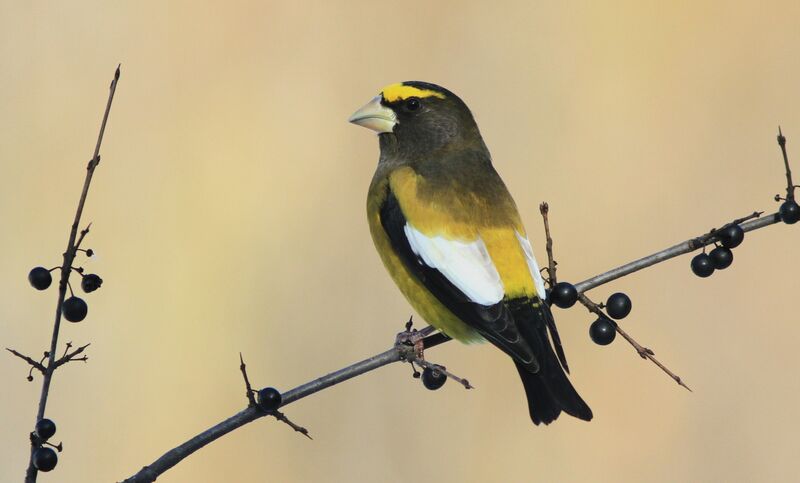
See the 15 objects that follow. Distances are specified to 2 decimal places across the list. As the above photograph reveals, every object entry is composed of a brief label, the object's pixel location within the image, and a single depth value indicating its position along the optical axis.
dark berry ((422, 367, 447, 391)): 7.81
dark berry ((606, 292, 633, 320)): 7.39
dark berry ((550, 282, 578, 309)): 7.19
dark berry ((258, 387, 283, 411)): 5.82
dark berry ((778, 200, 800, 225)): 6.66
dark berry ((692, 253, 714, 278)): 7.43
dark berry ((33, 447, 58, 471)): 5.34
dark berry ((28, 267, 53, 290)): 6.17
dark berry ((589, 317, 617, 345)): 7.22
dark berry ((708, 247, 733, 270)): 7.34
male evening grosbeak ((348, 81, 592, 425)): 7.60
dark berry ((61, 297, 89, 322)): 6.00
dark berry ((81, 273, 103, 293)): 5.96
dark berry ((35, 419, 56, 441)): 5.30
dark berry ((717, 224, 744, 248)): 7.11
